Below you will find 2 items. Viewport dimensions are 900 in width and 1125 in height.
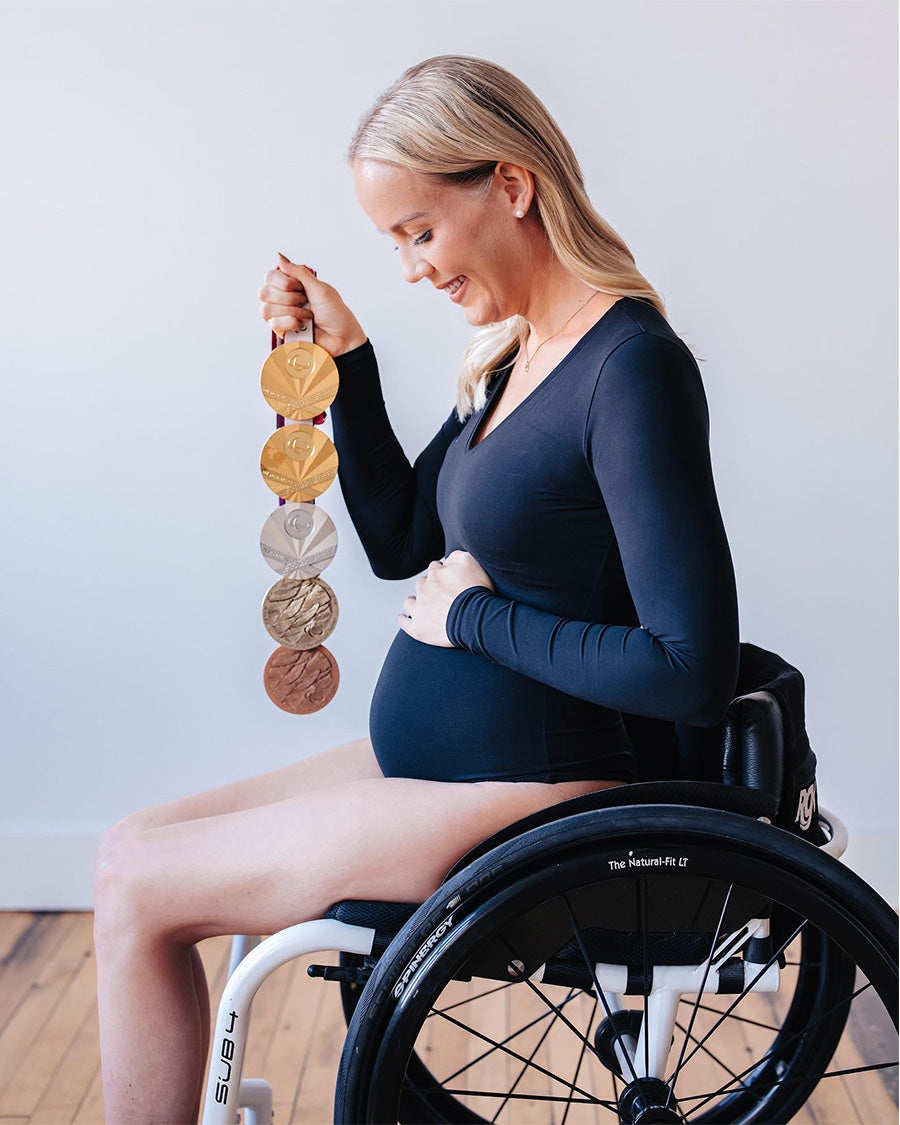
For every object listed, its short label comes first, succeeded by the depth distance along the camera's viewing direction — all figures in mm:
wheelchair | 917
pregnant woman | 966
